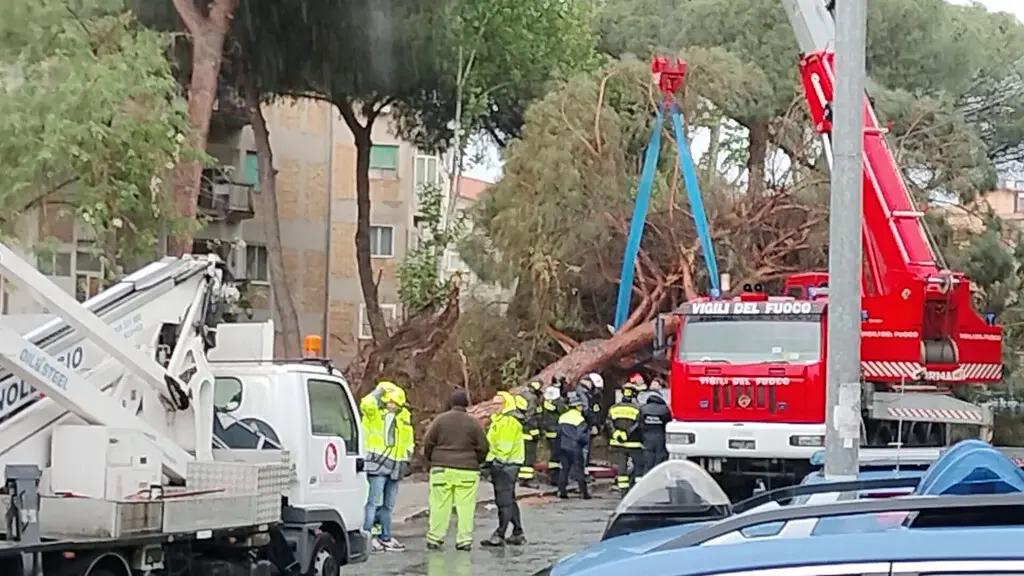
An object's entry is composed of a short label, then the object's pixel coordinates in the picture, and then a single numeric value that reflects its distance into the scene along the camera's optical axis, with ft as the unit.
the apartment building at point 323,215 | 147.64
